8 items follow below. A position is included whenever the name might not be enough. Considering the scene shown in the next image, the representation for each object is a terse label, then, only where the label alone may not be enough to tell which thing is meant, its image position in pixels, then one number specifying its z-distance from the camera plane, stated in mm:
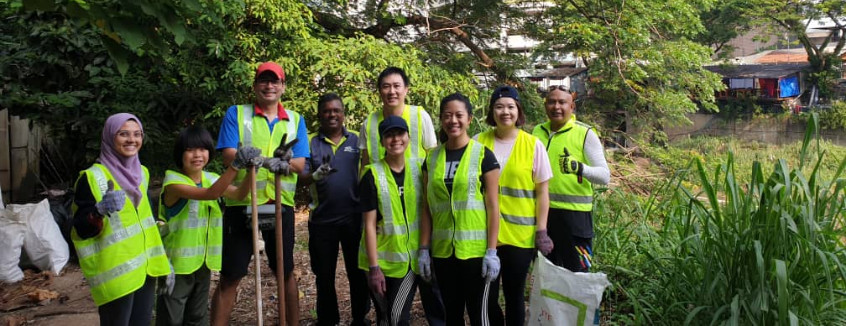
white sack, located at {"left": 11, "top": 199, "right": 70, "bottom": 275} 5008
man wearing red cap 3086
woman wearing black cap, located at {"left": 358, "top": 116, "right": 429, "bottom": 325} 2885
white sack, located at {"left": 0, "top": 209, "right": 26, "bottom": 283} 4773
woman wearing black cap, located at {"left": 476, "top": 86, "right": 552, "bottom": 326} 2902
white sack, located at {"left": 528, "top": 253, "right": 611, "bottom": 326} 2549
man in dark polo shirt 3387
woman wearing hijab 2463
